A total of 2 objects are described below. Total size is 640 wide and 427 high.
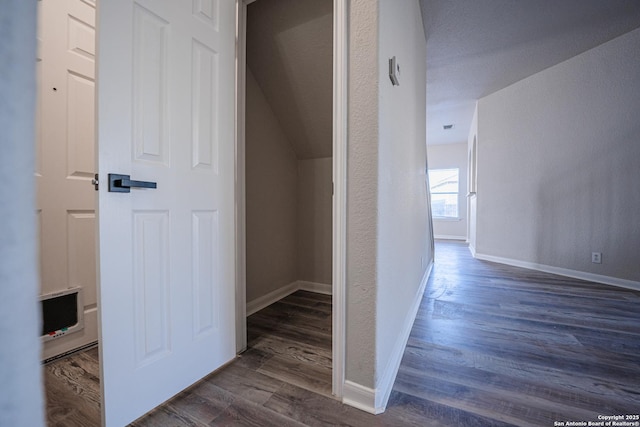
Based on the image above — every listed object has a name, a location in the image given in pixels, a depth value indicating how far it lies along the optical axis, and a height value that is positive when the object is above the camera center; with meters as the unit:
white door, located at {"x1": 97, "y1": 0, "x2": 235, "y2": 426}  0.92 +0.04
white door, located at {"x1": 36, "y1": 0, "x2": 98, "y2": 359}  1.38 +0.29
